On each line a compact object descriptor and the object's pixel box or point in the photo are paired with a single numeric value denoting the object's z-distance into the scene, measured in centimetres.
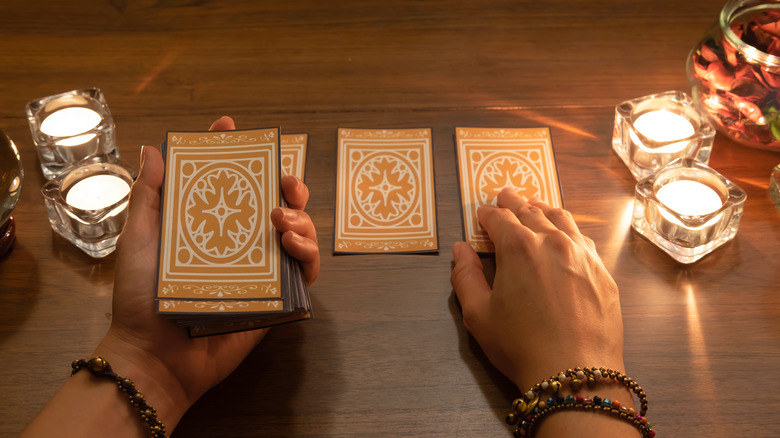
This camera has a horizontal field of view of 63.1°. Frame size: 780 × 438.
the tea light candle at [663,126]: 93
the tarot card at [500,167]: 90
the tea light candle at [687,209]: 80
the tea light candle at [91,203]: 81
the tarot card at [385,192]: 86
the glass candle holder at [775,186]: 90
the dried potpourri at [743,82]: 87
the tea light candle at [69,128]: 91
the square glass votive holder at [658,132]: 91
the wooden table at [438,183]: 71
